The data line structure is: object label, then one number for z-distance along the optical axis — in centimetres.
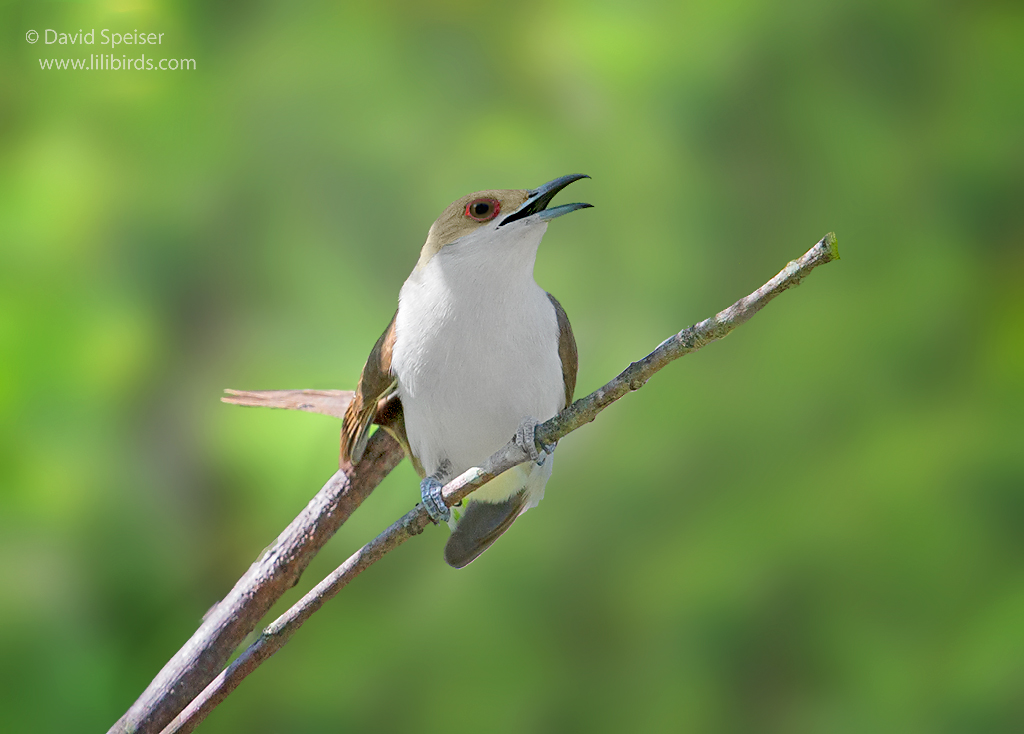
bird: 427
